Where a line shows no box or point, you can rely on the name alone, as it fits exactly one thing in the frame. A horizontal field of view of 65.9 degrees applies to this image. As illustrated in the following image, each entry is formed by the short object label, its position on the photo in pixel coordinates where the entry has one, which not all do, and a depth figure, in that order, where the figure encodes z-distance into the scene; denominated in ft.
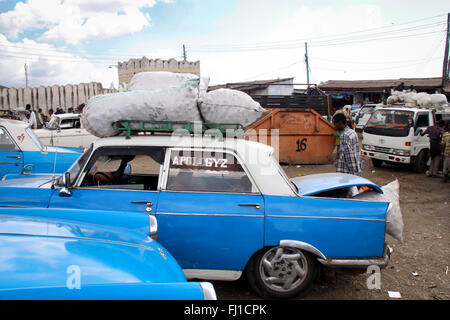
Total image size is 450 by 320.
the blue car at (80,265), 5.24
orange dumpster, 35.40
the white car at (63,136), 29.84
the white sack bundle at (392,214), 11.33
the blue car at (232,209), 10.36
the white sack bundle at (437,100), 37.91
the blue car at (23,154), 19.93
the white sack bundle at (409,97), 38.47
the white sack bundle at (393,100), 40.60
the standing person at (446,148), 29.92
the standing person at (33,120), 42.47
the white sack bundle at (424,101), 37.76
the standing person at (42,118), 50.00
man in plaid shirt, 16.80
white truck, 33.09
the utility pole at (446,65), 75.32
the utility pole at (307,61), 118.23
